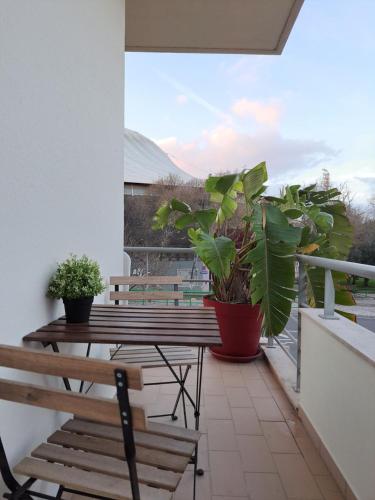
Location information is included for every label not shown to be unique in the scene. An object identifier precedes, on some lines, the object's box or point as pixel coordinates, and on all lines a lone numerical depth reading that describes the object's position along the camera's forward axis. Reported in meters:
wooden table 1.50
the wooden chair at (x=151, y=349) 2.24
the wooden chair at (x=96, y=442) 0.91
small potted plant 1.70
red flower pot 3.44
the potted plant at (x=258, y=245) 2.67
